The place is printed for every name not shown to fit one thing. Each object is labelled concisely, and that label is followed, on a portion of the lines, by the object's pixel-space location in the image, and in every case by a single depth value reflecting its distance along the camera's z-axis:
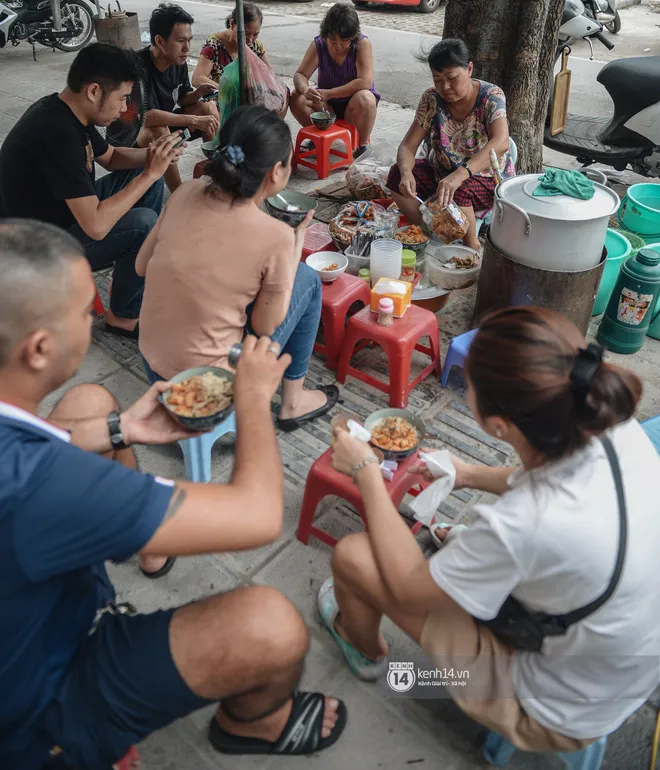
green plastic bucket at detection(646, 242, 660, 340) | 3.54
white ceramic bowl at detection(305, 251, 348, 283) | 3.38
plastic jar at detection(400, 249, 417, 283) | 3.46
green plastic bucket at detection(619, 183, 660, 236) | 3.95
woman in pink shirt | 2.18
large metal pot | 2.82
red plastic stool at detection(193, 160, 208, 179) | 4.65
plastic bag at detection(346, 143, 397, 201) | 4.59
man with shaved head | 1.16
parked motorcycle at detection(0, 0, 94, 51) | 9.30
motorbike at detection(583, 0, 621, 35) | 6.77
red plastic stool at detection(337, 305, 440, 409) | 2.94
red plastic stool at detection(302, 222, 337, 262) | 3.68
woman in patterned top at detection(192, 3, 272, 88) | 4.98
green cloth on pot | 2.85
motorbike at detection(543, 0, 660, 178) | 4.90
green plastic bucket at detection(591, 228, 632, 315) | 3.56
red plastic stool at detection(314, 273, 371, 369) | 3.16
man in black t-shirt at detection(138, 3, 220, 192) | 4.25
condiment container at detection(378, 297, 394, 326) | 2.91
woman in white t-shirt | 1.26
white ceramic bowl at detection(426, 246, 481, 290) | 3.79
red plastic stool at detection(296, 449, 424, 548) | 2.22
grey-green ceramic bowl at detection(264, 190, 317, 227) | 2.92
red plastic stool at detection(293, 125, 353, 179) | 5.34
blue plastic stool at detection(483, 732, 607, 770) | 1.56
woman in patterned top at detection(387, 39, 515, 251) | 3.69
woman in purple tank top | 5.10
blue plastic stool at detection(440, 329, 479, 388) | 3.04
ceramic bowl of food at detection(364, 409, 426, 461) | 2.15
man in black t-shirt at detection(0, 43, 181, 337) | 2.88
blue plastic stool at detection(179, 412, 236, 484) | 2.51
